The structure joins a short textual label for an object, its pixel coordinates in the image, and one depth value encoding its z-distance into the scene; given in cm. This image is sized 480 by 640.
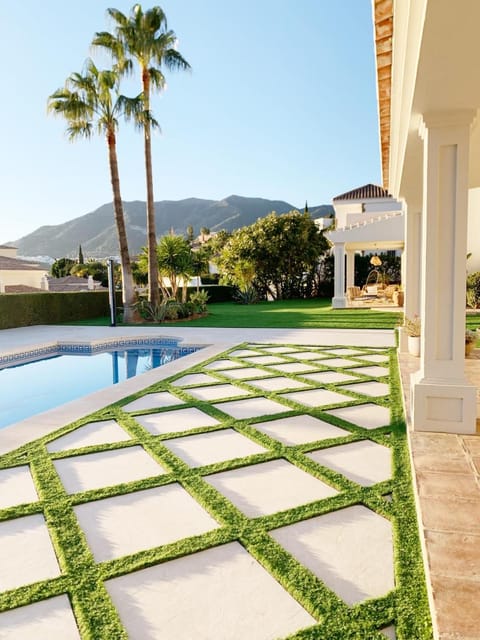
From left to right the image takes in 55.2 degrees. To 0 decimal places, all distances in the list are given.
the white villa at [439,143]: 269
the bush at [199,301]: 1825
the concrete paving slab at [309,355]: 850
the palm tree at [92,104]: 1536
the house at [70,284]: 4247
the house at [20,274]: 3531
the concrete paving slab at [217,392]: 589
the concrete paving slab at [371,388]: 582
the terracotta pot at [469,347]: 726
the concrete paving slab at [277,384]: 627
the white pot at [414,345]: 723
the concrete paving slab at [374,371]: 694
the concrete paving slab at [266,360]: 817
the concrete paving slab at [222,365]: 778
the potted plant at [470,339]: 714
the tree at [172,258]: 1848
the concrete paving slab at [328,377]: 662
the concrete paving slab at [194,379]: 669
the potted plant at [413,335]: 725
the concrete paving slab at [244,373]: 704
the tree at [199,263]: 2072
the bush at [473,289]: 1469
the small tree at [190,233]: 7866
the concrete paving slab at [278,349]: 933
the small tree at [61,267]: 6406
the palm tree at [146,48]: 1562
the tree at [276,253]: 2631
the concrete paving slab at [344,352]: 876
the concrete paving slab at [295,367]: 743
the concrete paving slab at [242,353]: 893
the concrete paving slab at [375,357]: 809
